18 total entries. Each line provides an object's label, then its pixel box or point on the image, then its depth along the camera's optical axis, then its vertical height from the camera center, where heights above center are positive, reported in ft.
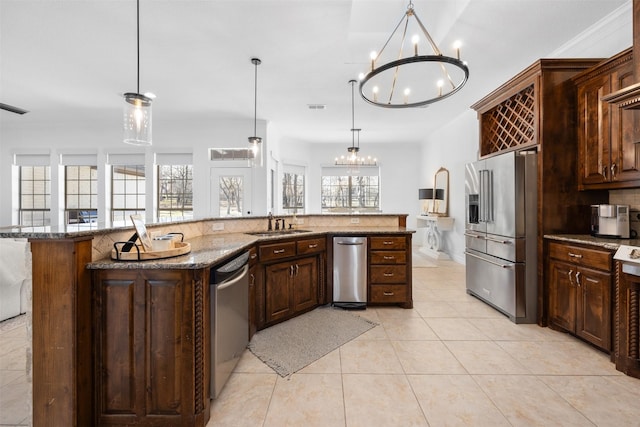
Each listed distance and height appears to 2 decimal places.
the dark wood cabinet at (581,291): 7.27 -2.20
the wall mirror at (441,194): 21.71 +1.61
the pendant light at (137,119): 6.31 +2.26
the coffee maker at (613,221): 7.95 -0.19
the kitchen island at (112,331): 4.75 -2.11
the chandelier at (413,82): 10.21 +6.53
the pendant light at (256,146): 9.90 +2.46
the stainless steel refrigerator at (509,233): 9.45 -0.67
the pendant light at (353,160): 17.40 +4.84
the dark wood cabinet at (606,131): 7.68 +2.45
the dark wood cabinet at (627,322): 6.55 -2.57
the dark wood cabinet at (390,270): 10.85 -2.16
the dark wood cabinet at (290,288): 9.07 -2.54
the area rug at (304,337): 7.34 -3.74
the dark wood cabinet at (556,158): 9.26 +1.87
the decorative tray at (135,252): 5.25 -0.73
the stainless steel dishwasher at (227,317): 5.69 -2.32
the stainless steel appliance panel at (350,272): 10.80 -2.23
